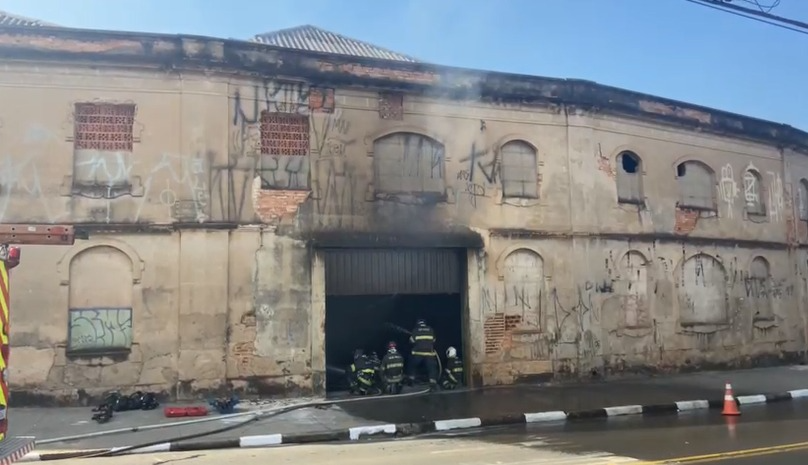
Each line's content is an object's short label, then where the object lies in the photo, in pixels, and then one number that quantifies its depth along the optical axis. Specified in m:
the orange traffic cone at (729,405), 11.77
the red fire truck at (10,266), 5.57
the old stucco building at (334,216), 13.02
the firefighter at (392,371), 14.38
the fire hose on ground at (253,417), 9.14
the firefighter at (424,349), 14.92
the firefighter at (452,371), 14.98
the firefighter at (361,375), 14.26
